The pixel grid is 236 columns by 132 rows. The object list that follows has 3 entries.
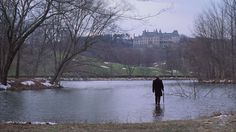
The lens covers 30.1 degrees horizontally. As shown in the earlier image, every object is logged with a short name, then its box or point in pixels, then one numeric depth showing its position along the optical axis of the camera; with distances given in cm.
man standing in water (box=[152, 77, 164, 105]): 2645
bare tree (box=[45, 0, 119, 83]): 5153
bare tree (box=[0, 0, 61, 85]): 3537
